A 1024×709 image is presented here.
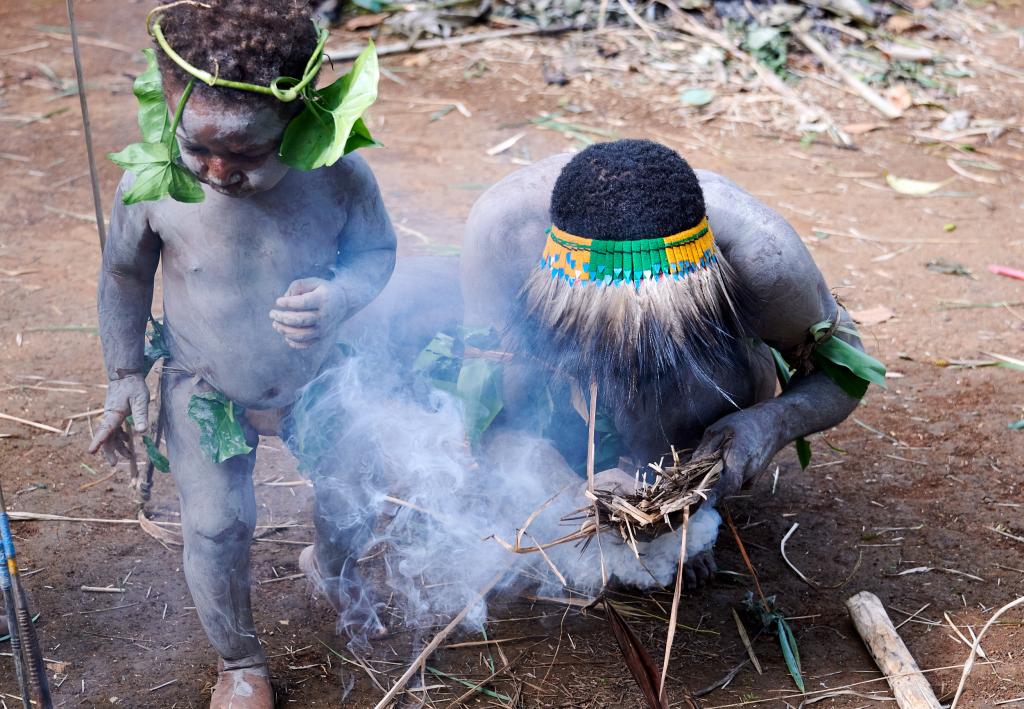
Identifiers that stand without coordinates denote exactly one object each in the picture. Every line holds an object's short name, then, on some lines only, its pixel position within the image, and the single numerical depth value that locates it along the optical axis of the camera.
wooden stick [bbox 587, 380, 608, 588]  2.04
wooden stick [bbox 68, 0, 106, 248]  2.15
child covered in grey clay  2.25
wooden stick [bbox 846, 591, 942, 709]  2.36
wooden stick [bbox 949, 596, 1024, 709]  2.38
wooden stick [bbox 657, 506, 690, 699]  1.89
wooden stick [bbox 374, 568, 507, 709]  2.43
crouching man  1.99
